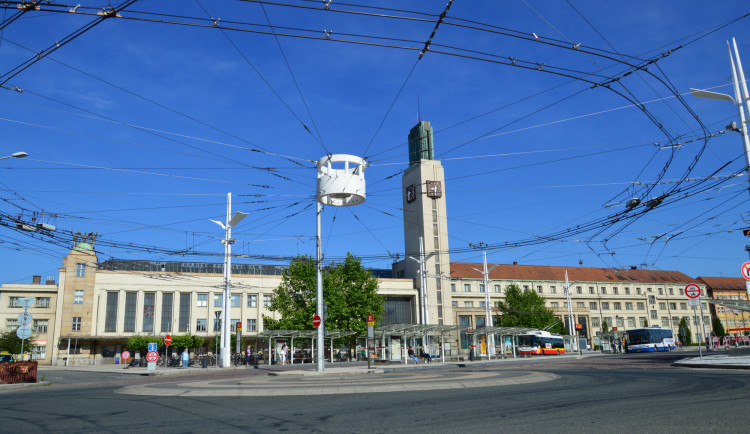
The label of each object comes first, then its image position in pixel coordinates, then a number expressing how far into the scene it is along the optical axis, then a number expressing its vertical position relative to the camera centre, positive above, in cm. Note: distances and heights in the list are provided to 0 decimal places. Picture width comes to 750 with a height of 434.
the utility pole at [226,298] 3769 +280
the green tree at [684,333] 8818 -99
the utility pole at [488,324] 4934 +86
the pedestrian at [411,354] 4076 -150
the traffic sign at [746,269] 2033 +202
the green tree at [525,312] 7444 +267
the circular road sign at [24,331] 2282 +56
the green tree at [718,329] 9431 -44
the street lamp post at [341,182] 1805 +495
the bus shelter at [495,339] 4669 -69
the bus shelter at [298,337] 4434 +4
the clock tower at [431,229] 8112 +1521
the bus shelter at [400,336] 4076 -11
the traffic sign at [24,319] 2294 +106
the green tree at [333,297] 5353 +385
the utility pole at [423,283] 4874 +458
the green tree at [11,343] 5788 +22
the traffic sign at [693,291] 2434 +156
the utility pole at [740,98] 1969 +802
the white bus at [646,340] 6025 -128
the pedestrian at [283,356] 4662 -149
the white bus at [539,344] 5897 -131
